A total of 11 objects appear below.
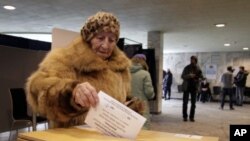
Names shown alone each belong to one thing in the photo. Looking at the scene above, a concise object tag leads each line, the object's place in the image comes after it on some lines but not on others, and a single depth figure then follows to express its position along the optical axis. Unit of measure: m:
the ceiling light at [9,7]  5.34
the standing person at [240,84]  11.16
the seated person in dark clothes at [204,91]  13.02
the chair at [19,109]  4.24
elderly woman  1.07
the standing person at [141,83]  4.13
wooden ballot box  0.98
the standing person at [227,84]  9.66
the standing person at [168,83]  13.89
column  7.81
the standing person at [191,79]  6.23
